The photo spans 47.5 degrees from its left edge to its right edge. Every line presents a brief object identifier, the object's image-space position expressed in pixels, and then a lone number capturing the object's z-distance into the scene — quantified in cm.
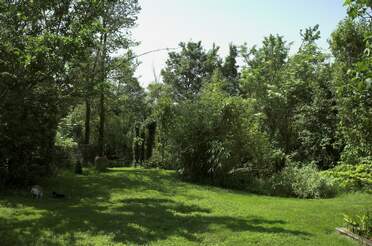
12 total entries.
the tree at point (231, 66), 4828
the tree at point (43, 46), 809
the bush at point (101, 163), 2264
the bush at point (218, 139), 1694
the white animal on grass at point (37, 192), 1212
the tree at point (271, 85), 2208
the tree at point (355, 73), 422
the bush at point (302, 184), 1451
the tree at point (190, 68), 4831
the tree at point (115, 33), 2572
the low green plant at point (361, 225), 780
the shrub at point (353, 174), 743
